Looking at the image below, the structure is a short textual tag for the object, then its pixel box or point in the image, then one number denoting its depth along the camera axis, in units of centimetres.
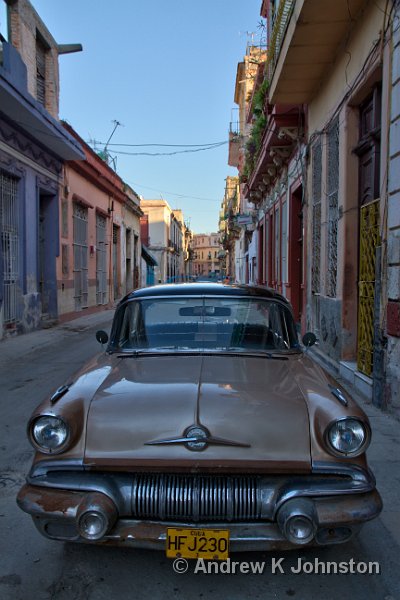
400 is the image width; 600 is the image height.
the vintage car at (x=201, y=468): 221
